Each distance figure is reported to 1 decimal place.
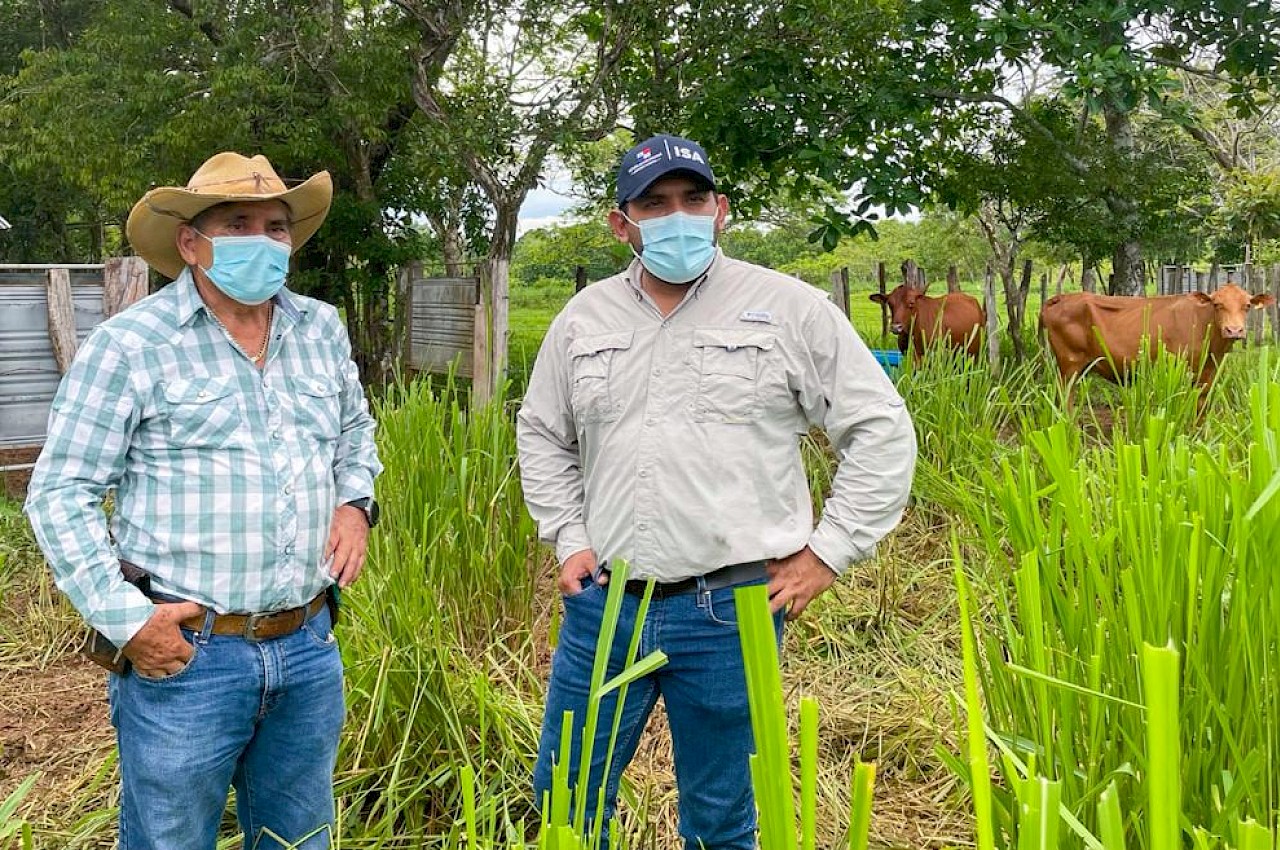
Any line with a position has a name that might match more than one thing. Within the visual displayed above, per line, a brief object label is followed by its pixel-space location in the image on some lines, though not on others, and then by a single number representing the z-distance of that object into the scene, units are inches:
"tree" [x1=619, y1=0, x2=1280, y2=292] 217.3
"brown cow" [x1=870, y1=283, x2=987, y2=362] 312.3
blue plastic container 214.5
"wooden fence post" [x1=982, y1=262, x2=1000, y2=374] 305.0
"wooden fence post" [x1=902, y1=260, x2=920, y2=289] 357.1
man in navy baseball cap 73.8
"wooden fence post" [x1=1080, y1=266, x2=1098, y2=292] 378.1
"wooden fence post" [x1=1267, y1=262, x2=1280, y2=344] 443.0
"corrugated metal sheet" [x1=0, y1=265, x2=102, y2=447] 201.8
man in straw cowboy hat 65.8
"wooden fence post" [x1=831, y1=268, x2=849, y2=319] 339.6
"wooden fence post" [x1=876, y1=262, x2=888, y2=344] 297.3
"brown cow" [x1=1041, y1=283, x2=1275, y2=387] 247.4
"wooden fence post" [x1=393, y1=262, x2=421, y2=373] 334.0
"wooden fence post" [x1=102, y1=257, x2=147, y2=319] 208.7
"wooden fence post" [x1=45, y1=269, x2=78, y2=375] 203.2
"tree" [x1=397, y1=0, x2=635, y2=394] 295.3
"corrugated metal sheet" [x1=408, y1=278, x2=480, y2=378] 285.6
